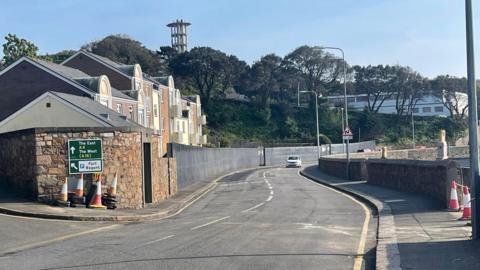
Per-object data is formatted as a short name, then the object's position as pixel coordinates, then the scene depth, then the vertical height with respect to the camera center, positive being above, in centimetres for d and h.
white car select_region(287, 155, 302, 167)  7725 -178
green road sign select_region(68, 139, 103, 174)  2267 -13
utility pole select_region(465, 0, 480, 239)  1295 +49
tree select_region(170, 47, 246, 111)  10750 +1352
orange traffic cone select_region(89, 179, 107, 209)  2238 -164
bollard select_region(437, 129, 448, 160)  5866 -63
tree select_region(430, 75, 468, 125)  11612 +947
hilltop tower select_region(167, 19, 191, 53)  14838 +2667
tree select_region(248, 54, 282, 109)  11819 +1283
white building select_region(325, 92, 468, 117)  13814 +856
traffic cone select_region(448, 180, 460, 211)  1852 -159
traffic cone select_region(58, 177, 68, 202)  2206 -139
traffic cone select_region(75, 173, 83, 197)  2248 -126
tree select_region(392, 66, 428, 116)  11988 +1081
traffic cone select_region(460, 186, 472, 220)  1650 -166
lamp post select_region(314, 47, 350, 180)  4180 -155
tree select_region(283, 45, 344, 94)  12194 +1523
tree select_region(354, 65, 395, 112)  12445 +1225
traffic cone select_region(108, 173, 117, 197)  2314 -133
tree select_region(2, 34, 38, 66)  8125 +1333
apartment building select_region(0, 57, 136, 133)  4300 +531
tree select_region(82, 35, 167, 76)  10975 +1682
